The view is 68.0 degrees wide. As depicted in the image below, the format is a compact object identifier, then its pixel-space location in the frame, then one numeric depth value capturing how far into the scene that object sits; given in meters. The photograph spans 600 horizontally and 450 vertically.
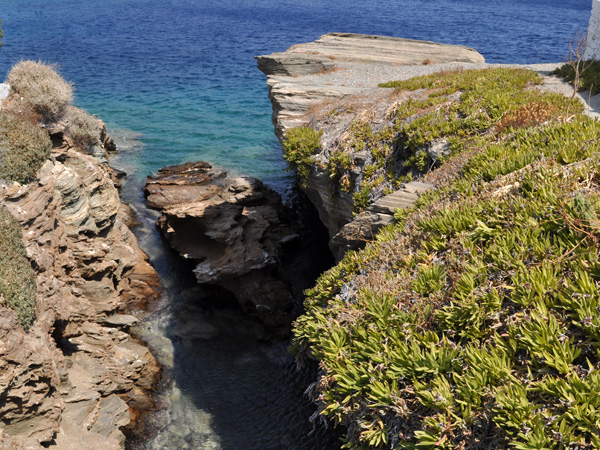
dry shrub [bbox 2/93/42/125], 20.16
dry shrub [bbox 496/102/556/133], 14.33
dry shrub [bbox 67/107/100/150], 25.03
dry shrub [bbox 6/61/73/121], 21.95
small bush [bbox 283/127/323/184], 22.55
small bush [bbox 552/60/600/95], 19.55
